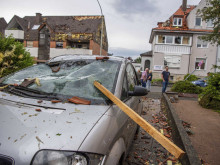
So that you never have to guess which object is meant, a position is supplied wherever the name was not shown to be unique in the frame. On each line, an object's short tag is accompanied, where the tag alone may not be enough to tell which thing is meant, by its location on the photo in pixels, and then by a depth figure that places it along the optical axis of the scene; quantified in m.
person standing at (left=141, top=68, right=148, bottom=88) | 13.42
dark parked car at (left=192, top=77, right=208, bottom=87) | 21.48
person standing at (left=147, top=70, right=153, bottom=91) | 13.27
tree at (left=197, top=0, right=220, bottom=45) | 10.79
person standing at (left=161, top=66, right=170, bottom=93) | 11.73
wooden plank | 1.66
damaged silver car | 1.36
